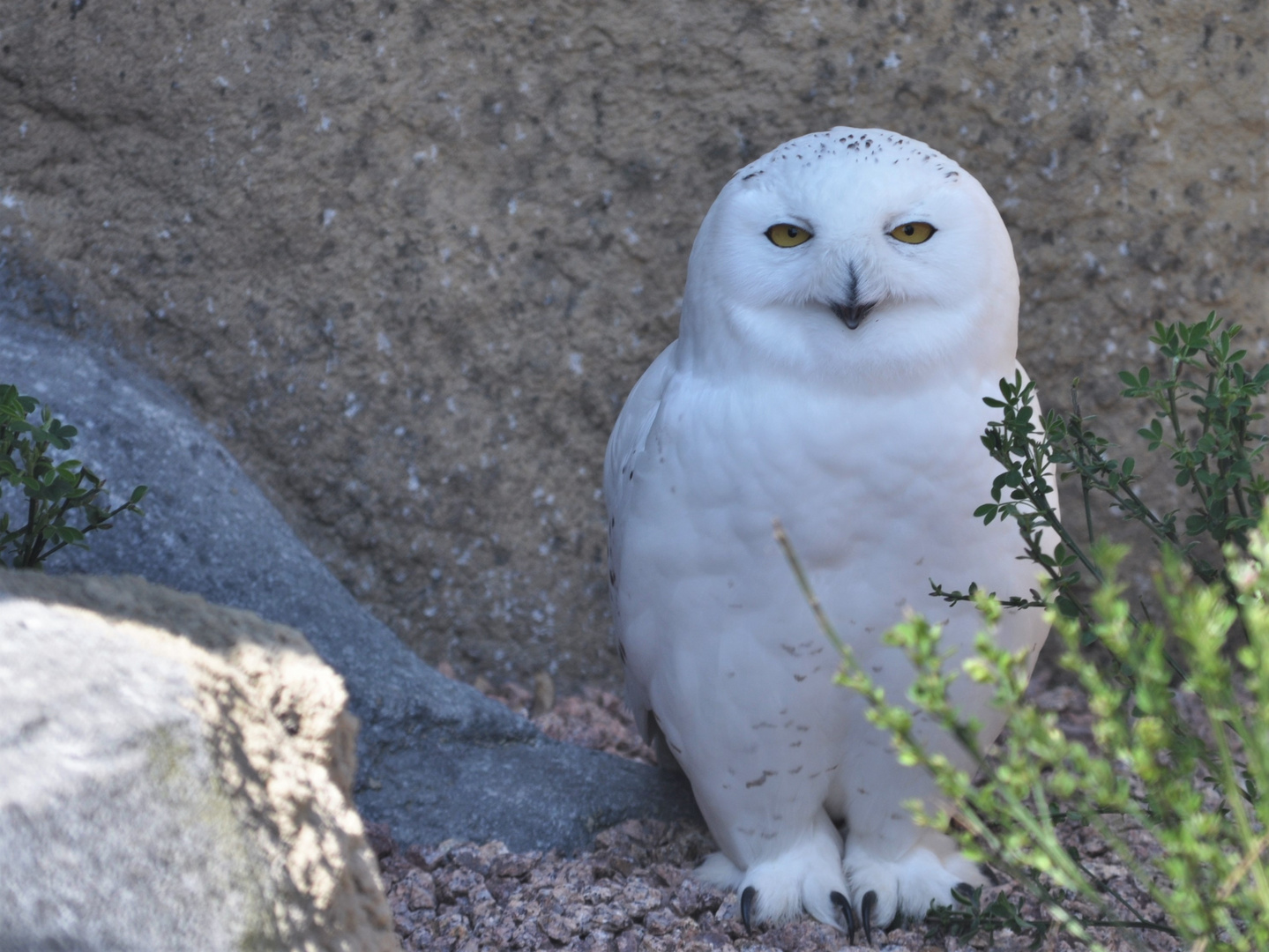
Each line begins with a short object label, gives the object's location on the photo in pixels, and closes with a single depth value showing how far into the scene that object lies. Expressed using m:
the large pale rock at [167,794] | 6.14
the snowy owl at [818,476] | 6.41
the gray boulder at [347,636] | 6.55
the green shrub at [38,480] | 6.36
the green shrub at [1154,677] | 6.08
